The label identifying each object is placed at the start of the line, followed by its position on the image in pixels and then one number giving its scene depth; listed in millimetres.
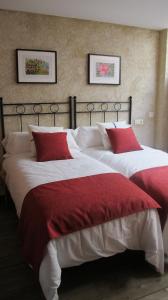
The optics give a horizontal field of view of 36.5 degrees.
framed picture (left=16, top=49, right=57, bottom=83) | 3275
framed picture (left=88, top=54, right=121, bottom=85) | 3680
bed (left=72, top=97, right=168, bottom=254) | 2244
